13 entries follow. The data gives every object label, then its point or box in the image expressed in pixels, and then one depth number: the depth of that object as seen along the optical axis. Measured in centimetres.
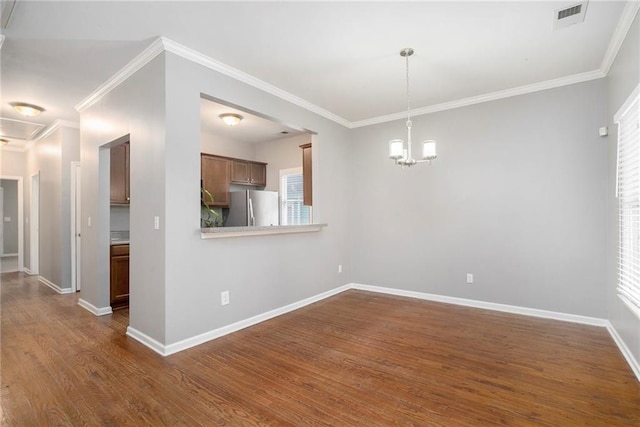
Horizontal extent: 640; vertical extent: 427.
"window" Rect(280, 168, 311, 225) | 623
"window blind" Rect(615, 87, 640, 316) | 235
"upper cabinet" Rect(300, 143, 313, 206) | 471
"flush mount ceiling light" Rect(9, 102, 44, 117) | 405
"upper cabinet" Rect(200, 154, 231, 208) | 557
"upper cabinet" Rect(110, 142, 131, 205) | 453
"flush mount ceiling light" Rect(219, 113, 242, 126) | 464
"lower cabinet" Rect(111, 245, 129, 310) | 404
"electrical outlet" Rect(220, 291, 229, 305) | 313
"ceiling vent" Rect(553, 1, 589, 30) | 230
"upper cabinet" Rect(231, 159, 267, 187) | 605
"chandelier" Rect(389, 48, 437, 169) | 290
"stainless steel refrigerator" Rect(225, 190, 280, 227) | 570
